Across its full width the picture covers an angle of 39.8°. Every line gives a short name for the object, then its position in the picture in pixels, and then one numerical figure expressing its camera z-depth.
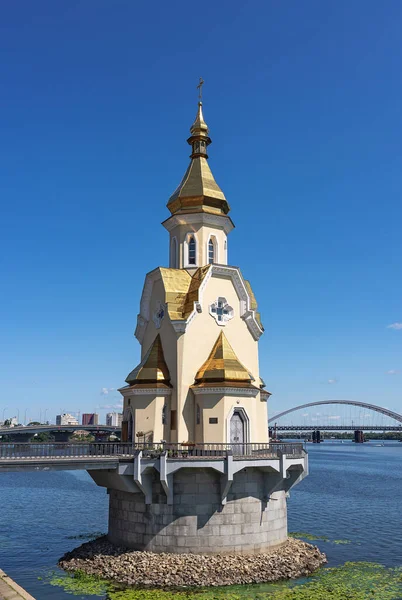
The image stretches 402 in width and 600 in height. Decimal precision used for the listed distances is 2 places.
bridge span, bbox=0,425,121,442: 94.84
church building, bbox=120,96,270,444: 28.16
